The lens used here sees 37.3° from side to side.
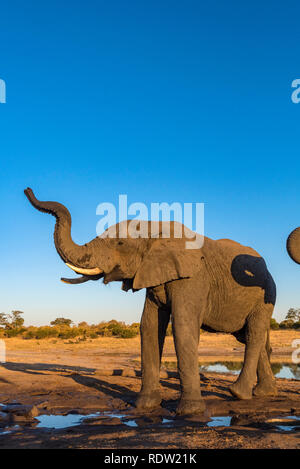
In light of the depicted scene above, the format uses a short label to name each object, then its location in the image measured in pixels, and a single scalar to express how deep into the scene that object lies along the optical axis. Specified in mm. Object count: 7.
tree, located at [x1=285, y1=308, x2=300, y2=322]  57000
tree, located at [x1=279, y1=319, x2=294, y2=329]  45222
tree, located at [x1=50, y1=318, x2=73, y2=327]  57688
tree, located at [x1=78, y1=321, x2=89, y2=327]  53344
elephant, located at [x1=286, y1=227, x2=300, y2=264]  7625
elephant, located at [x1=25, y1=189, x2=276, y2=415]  7801
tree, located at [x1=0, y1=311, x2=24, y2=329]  51028
